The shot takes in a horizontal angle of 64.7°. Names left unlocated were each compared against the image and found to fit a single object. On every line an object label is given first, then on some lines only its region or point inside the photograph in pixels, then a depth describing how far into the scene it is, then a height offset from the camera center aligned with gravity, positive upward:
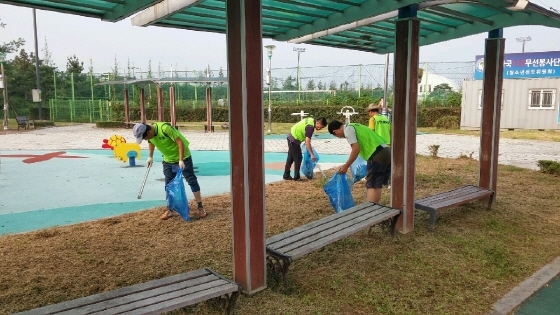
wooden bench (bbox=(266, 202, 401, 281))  3.80 -1.21
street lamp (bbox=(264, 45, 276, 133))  20.30 +2.48
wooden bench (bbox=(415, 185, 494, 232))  5.43 -1.20
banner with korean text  23.66 +2.39
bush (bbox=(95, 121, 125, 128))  26.02 -0.98
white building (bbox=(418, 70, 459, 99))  27.52 +1.74
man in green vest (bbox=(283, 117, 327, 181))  8.32 -0.62
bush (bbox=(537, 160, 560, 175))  9.52 -1.26
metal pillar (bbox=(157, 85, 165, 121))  18.92 +0.33
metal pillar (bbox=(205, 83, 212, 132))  20.84 -0.11
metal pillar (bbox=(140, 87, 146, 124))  19.21 +0.25
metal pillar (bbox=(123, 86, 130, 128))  22.66 -0.19
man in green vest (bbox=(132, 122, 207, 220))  5.69 -0.54
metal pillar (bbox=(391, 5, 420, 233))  5.06 -0.09
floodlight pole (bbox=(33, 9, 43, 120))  28.64 +3.32
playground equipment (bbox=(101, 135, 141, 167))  10.66 -1.00
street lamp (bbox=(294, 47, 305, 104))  31.33 +4.69
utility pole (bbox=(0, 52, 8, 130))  23.04 +0.17
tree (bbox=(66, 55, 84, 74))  40.78 +3.85
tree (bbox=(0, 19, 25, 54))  33.20 +4.69
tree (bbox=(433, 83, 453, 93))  26.77 +1.26
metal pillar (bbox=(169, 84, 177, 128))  19.44 +0.25
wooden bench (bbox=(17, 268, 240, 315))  2.92 -1.32
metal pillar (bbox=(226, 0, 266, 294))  3.37 -0.27
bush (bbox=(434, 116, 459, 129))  24.30 -0.74
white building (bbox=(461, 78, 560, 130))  22.00 +0.24
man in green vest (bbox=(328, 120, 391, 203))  5.64 -0.58
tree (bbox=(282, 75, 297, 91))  31.61 +1.67
